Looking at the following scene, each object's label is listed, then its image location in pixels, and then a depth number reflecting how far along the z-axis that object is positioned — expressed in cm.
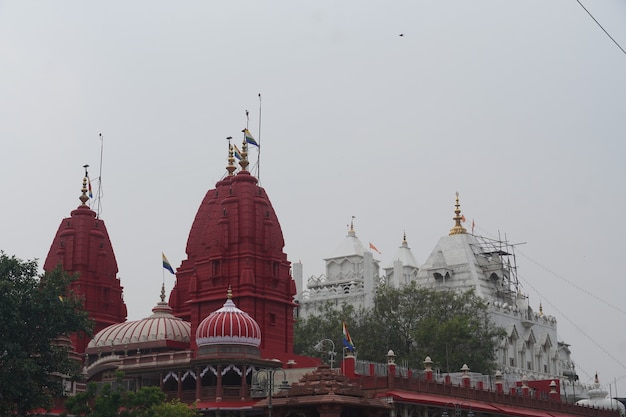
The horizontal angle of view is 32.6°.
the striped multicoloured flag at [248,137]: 6712
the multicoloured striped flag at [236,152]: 6950
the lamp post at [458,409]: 4876
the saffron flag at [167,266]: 6975
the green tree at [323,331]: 7931
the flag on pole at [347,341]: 5547
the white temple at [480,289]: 8950
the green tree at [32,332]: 4528
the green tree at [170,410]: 4472
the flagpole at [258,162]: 6908
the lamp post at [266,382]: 4650
